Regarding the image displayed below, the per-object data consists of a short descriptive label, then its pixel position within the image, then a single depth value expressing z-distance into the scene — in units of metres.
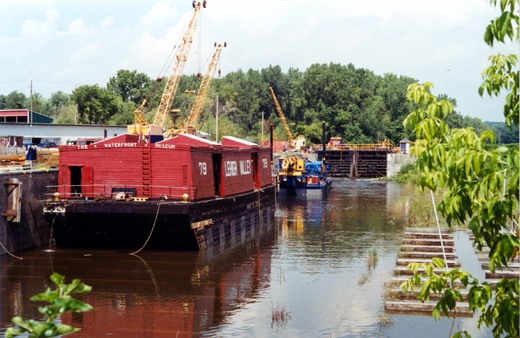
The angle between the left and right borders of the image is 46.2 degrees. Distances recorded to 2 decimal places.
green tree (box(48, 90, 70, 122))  151.62
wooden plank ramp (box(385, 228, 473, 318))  17.81
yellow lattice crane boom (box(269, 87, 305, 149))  116.92
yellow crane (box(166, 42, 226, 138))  76.81
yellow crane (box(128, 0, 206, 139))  70.25
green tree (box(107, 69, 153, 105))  146.50
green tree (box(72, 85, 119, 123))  96.01
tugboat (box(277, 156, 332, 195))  60.05
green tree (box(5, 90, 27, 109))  150.16
